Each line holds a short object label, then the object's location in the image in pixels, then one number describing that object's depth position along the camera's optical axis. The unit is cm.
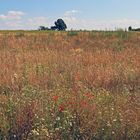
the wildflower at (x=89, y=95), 349
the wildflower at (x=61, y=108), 317
